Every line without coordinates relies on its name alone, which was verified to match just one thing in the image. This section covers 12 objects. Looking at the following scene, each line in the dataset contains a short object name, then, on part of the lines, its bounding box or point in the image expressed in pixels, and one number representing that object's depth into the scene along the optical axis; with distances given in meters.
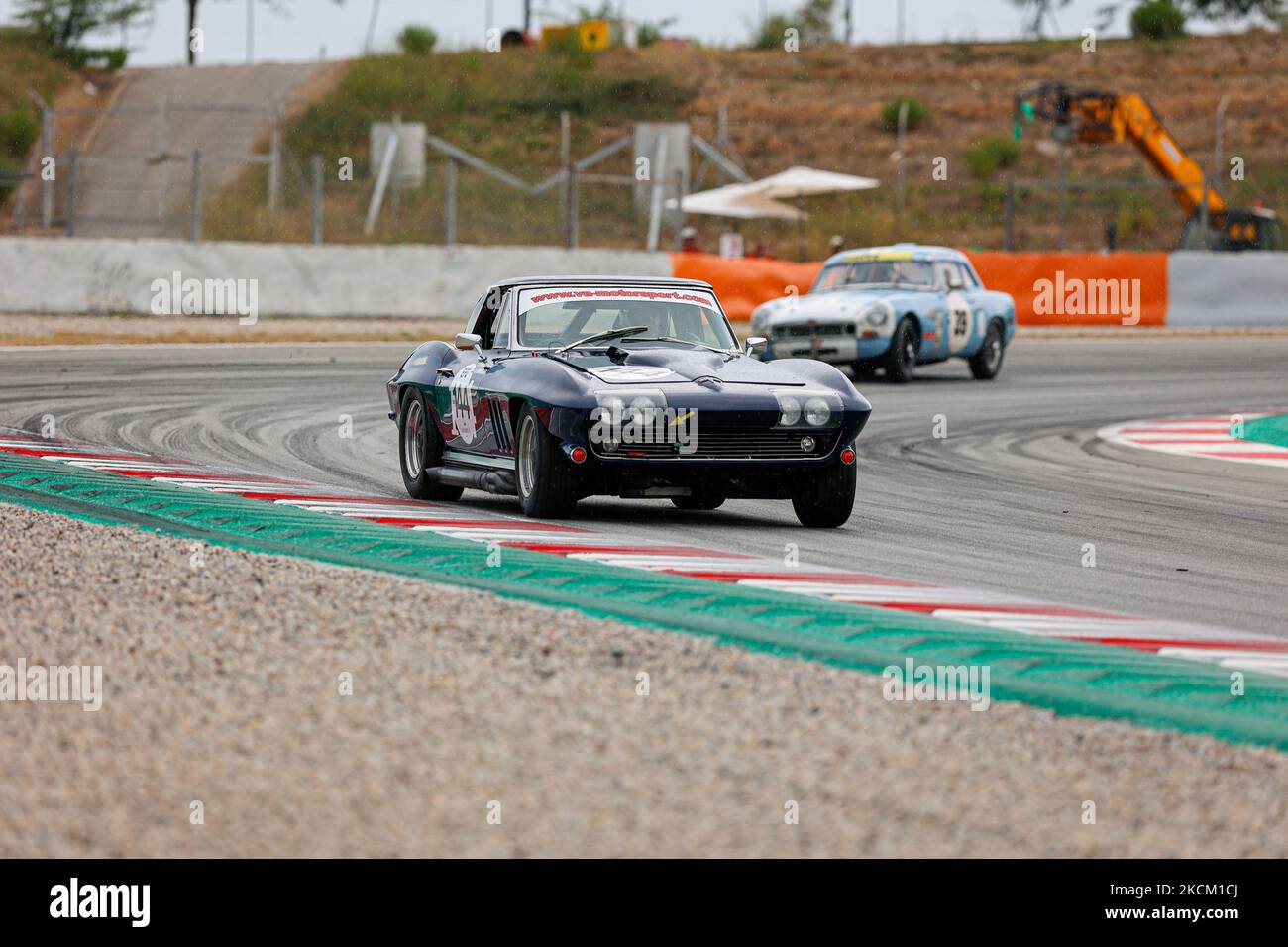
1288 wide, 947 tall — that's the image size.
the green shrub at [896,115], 51.97
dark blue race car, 9.09
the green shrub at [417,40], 59.44
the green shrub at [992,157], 46.94
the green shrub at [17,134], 47.69
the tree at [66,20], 57.28
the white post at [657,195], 33.78
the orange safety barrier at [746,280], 27.45
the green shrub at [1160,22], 62.72
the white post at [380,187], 36.31
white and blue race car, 19.88
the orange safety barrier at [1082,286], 28.53
